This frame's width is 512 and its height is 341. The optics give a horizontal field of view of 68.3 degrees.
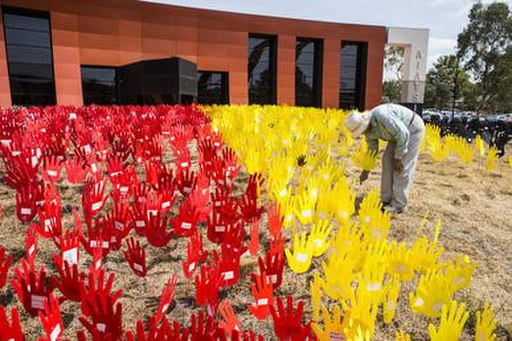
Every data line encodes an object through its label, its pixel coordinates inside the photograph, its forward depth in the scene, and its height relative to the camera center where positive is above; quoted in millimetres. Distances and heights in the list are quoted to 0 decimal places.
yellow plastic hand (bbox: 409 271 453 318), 1937 -961
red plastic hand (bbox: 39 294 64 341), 1434 -834
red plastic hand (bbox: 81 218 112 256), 2164 -787
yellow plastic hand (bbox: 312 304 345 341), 1516 -906
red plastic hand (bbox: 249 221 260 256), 2566 -896
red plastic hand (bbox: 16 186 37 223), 2664 -728
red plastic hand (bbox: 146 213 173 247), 2494 -846
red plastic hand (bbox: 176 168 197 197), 3275 -693
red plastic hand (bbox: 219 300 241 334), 1513 -873
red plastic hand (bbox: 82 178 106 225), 2698 -706
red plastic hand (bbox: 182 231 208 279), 2115 -855
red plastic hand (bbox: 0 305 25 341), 1309 -784
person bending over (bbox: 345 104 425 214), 3869 -364
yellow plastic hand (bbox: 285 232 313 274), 2338 -935
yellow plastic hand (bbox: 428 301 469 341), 1598 -923
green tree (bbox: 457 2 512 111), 36781 +6101
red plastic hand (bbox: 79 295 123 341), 1440 -813
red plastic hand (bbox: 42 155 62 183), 3379 -613
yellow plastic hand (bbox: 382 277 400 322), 1966 -1034
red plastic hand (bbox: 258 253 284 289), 2029 -862
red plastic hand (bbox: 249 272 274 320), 1791 -917
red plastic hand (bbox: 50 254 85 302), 1835 -879
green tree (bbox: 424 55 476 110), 56688 +2725
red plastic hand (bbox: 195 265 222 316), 1800 -882
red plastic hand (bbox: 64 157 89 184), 3621 -662
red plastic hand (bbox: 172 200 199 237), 2521 -775
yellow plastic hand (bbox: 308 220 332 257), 2467 -881
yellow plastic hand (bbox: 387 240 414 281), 2199 -903
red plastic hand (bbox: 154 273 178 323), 1622 -845
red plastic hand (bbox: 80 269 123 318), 1470 -762
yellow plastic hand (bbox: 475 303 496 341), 1574 -918
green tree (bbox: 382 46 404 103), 42000 +4117
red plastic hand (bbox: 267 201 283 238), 2611 -801
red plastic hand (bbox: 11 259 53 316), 1729 -868
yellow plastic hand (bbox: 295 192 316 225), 2889 -792
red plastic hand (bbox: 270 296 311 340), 1509 -867
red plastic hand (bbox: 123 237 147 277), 2240 -924
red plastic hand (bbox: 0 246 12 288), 1899 -849
